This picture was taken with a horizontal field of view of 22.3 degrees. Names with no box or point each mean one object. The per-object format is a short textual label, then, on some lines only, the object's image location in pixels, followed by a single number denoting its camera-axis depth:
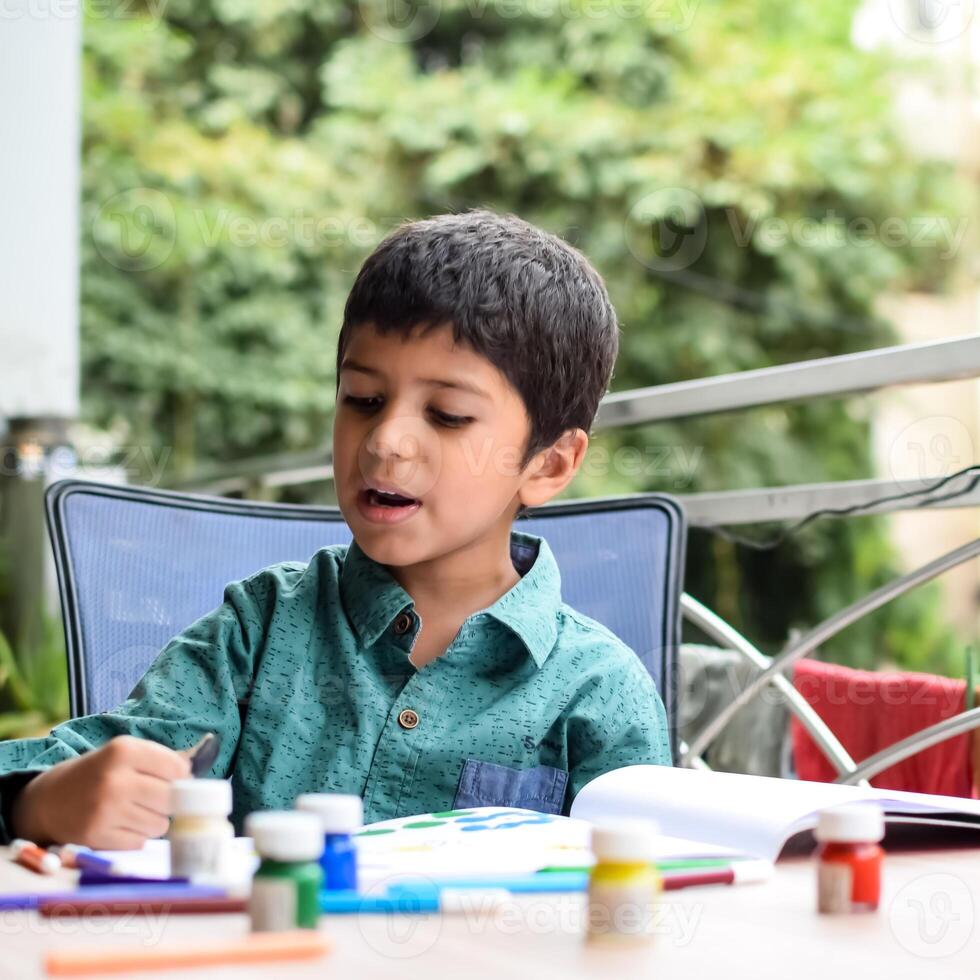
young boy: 1.54
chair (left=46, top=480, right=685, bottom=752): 2.10
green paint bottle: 0.97
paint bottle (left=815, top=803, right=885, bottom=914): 1.04
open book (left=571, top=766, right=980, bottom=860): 1.18
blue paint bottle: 1.04
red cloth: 2.16
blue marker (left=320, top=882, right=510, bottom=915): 1.02
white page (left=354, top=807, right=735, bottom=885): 1.11
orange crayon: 0.91
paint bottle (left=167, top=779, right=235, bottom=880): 1.07
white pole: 6.02
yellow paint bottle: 0.98
